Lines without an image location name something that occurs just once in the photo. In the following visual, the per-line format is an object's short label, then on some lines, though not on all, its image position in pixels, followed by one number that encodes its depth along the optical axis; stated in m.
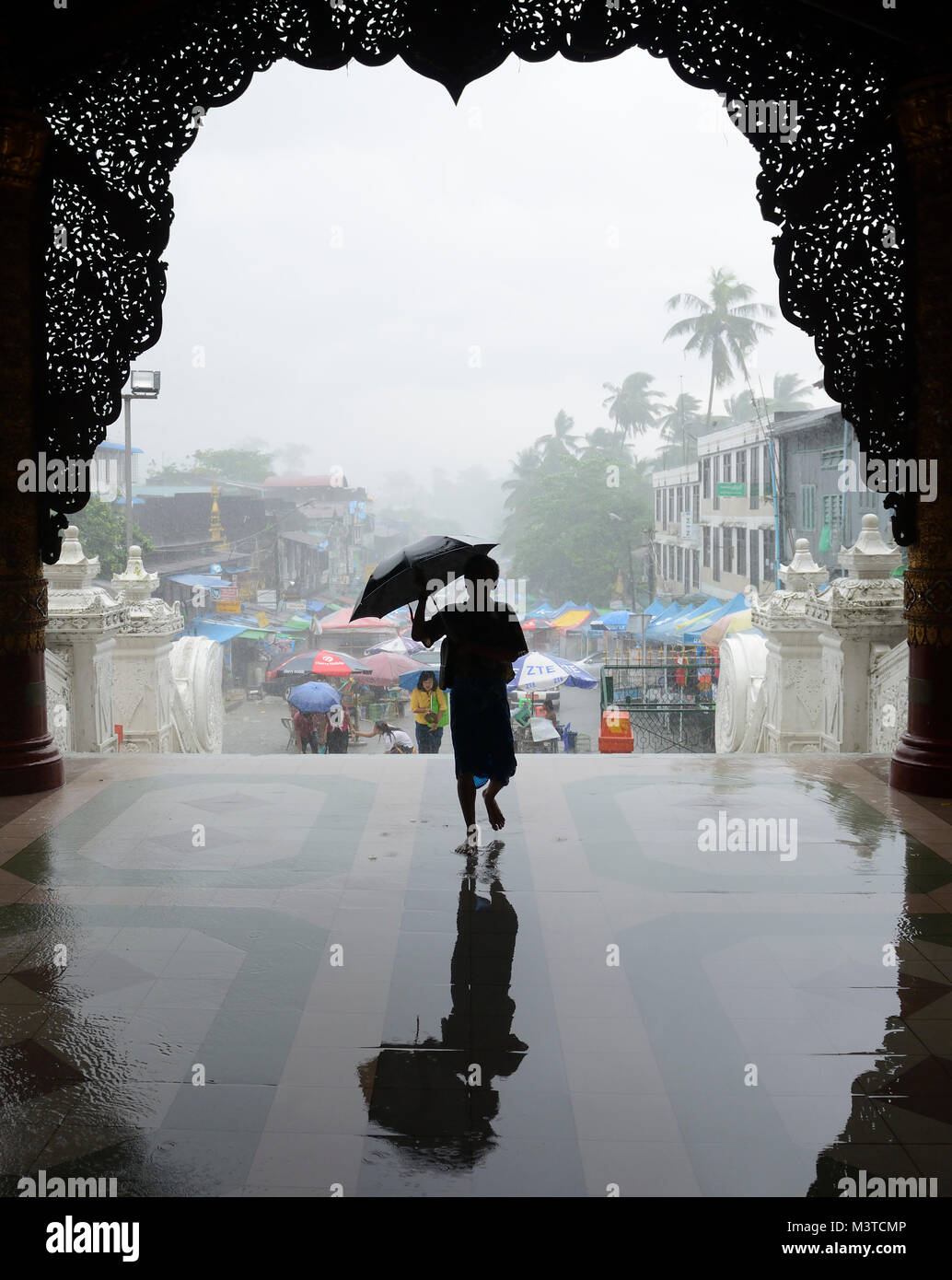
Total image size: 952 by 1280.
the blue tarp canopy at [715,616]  25.68
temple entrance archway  6.07
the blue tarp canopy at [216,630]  29.00
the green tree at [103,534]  27.06
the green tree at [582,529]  41.06
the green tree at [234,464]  55.41
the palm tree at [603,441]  58.28
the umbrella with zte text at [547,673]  20.61
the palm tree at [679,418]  50.82
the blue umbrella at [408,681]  17.89
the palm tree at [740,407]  51.03
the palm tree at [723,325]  42.41
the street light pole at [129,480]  14.60
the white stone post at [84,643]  8.87
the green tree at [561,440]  60.53
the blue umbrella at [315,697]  17.00
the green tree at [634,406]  58.06
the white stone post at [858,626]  8.08
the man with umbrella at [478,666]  5.02
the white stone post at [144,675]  10.22
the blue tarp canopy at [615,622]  29.95
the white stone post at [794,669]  9.20
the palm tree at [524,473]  58.31
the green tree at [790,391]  52.66
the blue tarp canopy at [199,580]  33.53
